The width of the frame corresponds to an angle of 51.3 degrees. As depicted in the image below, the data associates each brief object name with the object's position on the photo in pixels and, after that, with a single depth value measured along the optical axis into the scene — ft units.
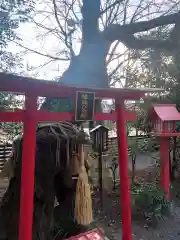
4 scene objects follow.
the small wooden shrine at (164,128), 14.86
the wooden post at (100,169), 14.12
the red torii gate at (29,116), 6.93
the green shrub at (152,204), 13.91
